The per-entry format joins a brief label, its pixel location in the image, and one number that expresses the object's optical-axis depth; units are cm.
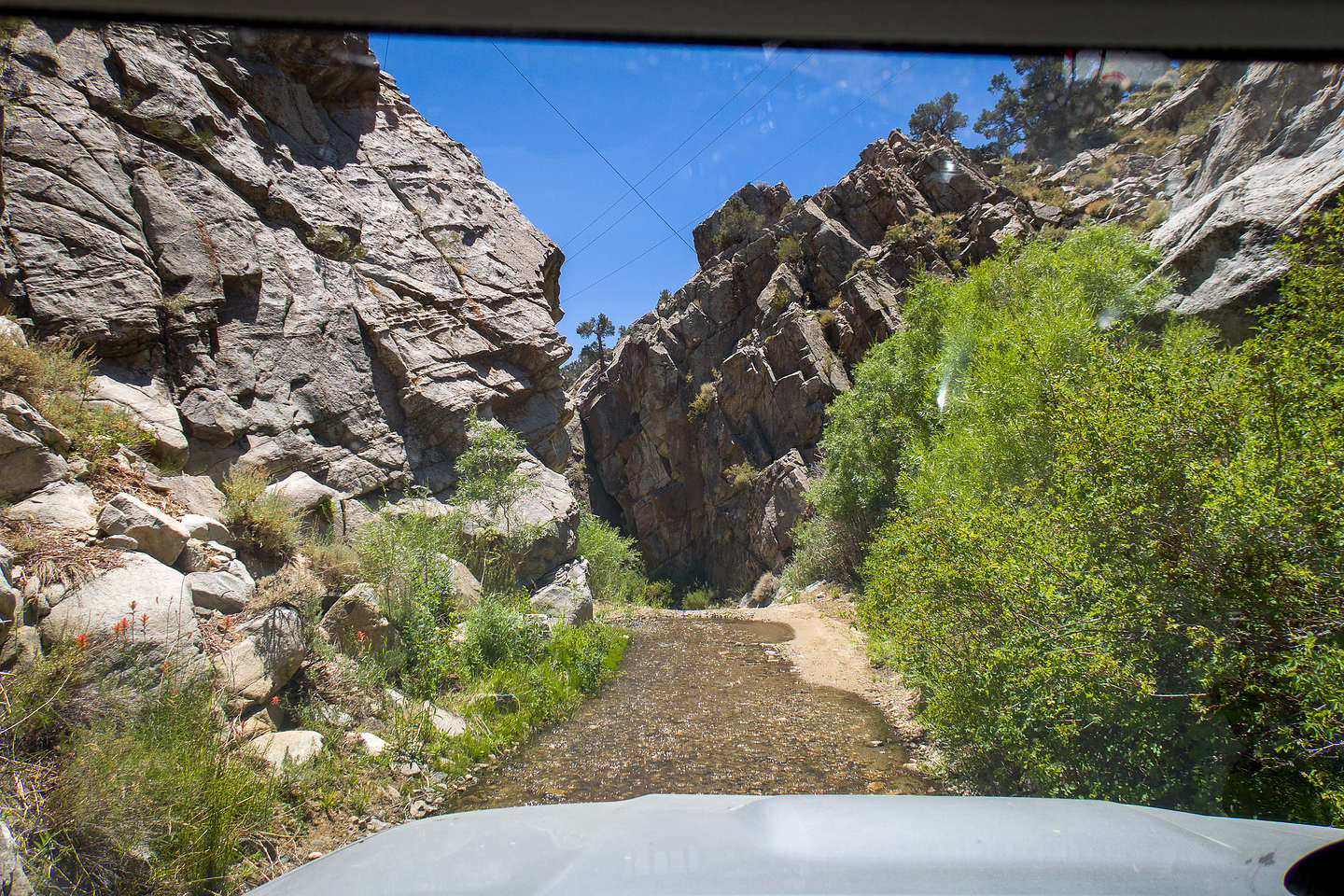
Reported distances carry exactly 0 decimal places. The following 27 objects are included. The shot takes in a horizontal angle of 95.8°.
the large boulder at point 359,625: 837
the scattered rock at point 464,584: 1170
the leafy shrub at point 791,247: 4116
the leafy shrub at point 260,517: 904
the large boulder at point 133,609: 518
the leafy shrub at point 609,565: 2433
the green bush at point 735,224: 4712
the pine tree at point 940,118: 5553
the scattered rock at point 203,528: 800
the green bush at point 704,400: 4484
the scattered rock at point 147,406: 970
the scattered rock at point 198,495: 923
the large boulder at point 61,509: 606
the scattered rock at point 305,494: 1115
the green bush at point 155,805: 392
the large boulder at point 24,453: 622
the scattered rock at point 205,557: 743
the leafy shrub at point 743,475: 4025
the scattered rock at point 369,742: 686
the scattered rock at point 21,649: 455
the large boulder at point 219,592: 703
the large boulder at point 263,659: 620
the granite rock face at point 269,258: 1059
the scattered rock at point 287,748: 583
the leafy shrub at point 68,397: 746
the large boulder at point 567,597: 1538
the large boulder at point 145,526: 660
